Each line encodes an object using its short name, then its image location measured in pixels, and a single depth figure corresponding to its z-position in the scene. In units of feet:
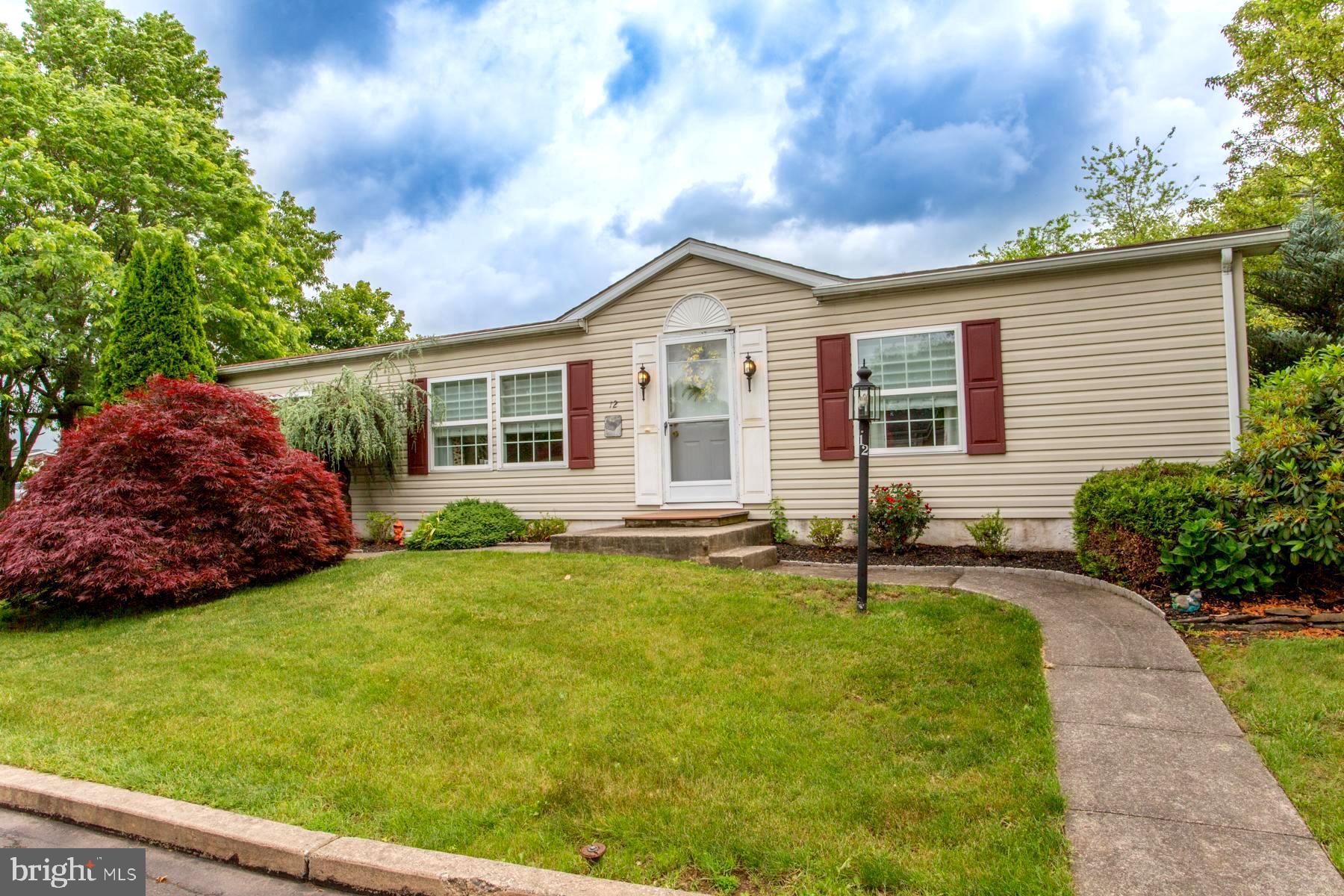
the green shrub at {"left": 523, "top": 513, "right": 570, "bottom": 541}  31.78
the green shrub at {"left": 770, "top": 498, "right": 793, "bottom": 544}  28.02
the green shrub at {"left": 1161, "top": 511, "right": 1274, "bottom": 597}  16.24
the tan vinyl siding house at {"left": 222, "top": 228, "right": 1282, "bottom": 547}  23.17
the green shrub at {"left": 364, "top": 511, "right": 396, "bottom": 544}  35.01
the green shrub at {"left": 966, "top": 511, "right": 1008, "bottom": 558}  24.30
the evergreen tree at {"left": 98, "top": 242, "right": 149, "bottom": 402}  32.65
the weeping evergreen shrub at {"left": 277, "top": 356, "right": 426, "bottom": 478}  33.73
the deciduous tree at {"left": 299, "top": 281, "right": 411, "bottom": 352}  82.79
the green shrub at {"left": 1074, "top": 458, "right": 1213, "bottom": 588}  17.46
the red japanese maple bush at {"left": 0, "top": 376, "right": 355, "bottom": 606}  21.13
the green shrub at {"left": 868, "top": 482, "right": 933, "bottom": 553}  24.93
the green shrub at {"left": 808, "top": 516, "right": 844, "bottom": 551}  26.71
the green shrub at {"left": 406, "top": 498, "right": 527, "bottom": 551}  29.99
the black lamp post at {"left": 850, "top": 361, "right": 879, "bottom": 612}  17.07
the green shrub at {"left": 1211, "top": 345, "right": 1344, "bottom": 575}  15.35
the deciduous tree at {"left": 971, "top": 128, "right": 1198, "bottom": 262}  63.26
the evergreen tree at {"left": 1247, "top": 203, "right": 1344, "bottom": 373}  30.73
